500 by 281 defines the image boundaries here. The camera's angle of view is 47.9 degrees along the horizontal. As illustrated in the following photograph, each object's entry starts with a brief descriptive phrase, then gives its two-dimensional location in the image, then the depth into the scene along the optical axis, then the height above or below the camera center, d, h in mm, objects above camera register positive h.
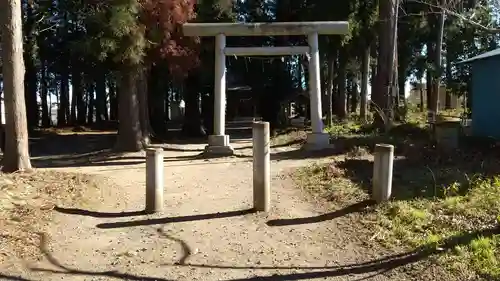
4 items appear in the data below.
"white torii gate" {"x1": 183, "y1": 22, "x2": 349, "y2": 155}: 15812 +1445
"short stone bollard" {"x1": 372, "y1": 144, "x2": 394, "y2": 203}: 7727 -1002
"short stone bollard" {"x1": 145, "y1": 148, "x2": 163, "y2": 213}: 7973 -1134
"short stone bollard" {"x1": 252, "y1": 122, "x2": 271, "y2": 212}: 7746 -851
